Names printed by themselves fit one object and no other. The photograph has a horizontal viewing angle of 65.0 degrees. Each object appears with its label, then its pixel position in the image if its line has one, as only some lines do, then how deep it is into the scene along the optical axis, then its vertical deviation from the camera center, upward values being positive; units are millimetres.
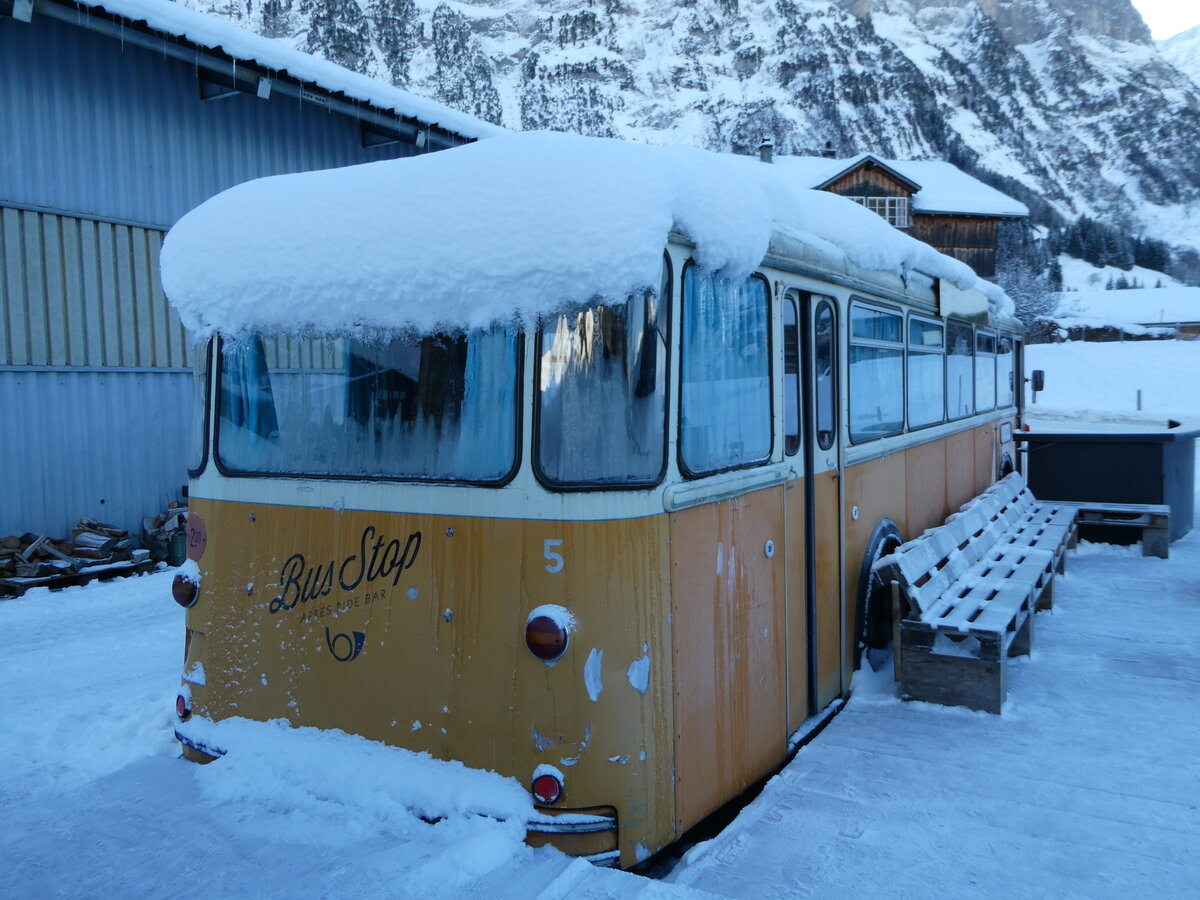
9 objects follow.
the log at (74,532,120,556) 8859 -1227
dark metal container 9562 -880
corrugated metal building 8781 +1995
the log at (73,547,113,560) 8805 -1327
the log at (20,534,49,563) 8461 -1235
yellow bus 3059 -516
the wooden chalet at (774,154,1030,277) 37906 +7697
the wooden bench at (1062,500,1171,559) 8820 -1303
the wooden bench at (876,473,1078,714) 4738 -1210
